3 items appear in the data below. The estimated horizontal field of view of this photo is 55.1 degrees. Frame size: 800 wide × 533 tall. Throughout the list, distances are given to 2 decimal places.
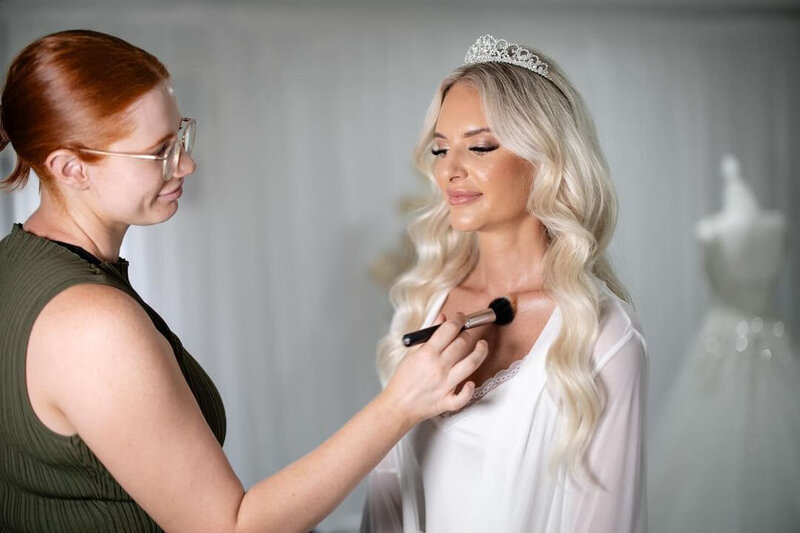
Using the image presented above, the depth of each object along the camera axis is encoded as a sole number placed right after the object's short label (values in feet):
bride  4.78
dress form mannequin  12.08
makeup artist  3.30
